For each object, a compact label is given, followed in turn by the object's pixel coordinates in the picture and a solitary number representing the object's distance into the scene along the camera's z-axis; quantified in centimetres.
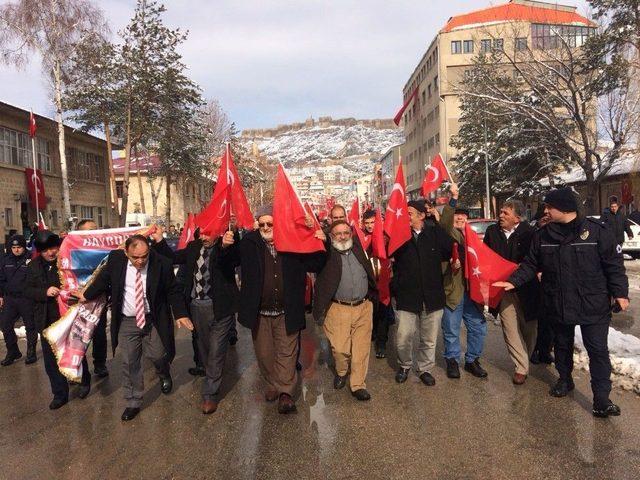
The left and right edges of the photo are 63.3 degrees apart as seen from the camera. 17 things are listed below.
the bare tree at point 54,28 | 2269
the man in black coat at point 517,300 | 550
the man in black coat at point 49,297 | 533
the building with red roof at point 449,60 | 2257
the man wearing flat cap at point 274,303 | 493
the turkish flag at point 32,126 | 2232
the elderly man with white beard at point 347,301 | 529
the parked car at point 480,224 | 1528
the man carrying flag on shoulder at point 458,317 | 579
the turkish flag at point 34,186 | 2538
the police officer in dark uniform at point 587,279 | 448
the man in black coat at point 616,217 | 1310
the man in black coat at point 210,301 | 504
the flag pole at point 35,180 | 2272
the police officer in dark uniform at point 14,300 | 719
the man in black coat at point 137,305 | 499
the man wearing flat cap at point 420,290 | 552
